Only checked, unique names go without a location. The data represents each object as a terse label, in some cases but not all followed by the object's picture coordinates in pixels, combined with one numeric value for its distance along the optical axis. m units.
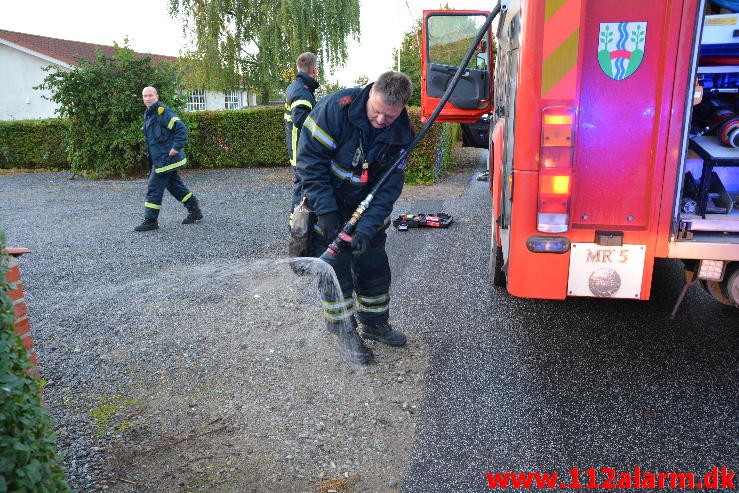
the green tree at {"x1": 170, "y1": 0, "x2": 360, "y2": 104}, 17.52
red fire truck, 2.57
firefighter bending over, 3.15
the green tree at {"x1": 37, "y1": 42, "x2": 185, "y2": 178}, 12.02
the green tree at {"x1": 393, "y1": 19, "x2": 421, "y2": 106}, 13.79
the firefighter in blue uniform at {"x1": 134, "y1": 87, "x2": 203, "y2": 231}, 7.25
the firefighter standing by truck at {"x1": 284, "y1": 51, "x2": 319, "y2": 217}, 5.22
